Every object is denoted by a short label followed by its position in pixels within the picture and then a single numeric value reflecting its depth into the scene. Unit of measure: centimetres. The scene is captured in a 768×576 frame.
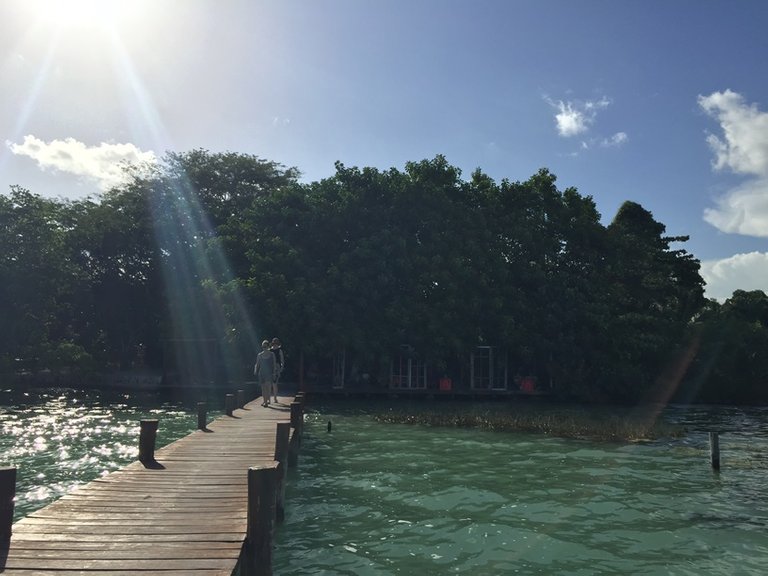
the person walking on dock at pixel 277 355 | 1831
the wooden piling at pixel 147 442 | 966
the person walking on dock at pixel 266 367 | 1814
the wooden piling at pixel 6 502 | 537
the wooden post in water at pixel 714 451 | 1424
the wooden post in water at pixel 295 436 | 1399
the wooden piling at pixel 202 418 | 1409
